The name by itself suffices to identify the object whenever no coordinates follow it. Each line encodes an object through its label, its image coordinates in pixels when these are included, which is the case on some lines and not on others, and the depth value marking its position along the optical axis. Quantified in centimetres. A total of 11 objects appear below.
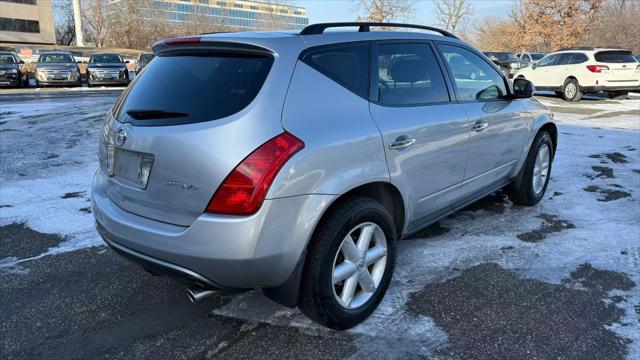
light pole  5444
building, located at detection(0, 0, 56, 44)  6303
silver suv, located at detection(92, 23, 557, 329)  241
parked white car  1625
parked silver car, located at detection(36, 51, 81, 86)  2141
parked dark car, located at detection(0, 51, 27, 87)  2097
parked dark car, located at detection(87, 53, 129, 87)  2261
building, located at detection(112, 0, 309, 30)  4944
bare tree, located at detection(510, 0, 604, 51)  4197
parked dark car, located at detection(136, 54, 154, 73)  2461
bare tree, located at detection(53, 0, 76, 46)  7356
